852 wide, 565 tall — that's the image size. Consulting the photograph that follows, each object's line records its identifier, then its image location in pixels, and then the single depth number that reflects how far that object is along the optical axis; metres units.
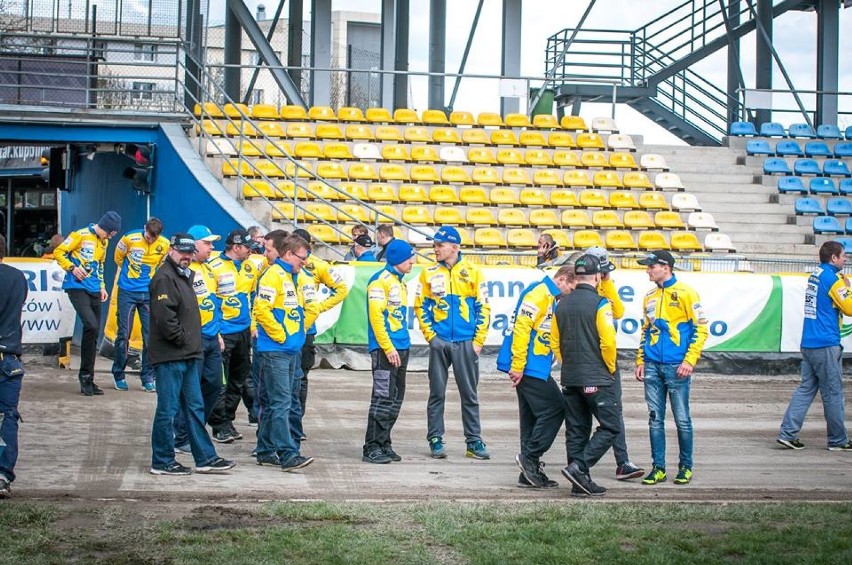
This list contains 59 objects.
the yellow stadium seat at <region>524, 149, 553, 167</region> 26.20
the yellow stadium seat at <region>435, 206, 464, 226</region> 23.27
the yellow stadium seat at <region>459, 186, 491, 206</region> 24.20
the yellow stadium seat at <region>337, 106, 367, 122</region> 26.25
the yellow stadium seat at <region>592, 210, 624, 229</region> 24.23
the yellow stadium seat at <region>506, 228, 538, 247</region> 22.73
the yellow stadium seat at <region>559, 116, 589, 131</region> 27.86
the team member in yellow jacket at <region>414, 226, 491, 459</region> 11.29
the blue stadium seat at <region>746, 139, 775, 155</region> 28.83
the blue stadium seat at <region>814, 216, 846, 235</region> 26.23
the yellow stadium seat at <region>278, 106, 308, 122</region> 25.92
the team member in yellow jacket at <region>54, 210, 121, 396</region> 14.74
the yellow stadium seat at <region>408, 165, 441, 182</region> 24.62
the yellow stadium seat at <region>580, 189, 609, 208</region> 24.97
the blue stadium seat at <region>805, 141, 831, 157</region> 29.11
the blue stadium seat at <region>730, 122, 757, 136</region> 29.48
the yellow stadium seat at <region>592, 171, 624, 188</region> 25.89
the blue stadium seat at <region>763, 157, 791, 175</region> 28.22
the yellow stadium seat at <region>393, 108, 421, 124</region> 26.64
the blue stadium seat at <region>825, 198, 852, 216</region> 27.09
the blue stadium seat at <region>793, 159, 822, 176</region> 28.36
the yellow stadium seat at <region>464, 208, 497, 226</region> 23.38
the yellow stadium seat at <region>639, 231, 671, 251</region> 23.97
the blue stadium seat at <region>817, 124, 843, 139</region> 29.88
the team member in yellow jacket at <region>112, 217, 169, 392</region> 15.00
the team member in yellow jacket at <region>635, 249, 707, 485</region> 10.24
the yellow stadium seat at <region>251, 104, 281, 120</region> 25.61
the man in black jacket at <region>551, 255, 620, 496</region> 9.54
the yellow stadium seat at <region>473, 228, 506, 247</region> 22.56
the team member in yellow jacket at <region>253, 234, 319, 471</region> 10.24
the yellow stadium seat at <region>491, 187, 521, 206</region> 24.44
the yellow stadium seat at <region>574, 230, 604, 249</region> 22.98
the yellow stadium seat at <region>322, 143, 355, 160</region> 24.53
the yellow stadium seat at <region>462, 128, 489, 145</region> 26.44
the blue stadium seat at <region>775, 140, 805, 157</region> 29.06
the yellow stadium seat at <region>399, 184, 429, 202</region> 23.63
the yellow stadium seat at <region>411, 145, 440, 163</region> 25.36
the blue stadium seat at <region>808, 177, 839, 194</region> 27.75
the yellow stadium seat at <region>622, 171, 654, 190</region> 26.11
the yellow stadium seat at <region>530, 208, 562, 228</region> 23.80
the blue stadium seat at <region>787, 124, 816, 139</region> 29.83
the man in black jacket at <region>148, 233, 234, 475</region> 9.72
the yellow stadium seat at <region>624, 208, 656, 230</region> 24.56
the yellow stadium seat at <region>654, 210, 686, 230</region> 24.75
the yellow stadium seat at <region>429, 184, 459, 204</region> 24.02
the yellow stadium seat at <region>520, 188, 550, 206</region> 24.59
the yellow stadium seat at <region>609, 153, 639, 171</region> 26.70
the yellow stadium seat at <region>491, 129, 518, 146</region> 26.61
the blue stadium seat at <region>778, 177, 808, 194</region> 27.64
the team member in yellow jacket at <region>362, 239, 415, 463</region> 10.80
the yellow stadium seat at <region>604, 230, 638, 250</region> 23.67
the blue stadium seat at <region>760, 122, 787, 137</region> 29.64
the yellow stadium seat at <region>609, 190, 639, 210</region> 25.20
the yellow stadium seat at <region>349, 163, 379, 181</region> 24.06
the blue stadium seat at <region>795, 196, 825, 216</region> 26.92
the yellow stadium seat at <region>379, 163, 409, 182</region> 24.27
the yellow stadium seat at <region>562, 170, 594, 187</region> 25.59
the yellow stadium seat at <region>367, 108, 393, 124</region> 26.35
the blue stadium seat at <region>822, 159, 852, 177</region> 28.62
